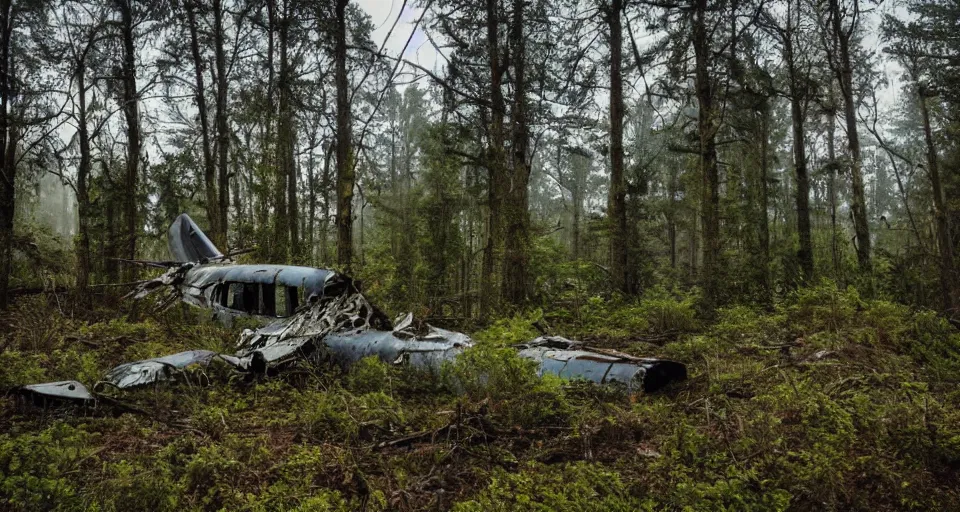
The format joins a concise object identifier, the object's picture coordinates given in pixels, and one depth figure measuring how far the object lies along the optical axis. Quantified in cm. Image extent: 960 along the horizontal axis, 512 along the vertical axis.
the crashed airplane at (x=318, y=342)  558
